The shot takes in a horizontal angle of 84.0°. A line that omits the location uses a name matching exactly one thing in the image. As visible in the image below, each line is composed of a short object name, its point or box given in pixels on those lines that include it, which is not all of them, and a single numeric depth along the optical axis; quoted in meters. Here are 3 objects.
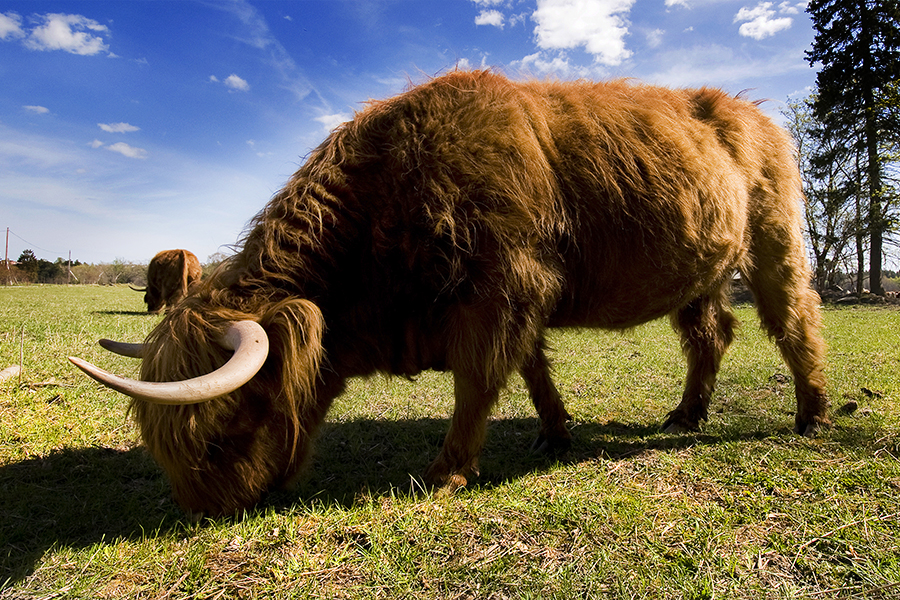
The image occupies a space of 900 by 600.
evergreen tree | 18.52
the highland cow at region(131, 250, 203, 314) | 13.73
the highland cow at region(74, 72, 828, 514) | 2.24
